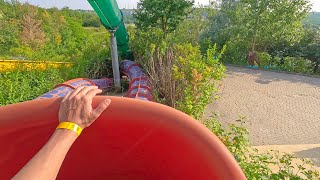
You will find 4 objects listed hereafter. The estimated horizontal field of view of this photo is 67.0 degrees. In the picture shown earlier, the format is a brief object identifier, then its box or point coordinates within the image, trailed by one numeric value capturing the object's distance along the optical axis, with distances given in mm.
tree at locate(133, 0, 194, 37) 7812
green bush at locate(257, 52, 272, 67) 10409
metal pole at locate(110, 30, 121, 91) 6145
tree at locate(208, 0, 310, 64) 9492
